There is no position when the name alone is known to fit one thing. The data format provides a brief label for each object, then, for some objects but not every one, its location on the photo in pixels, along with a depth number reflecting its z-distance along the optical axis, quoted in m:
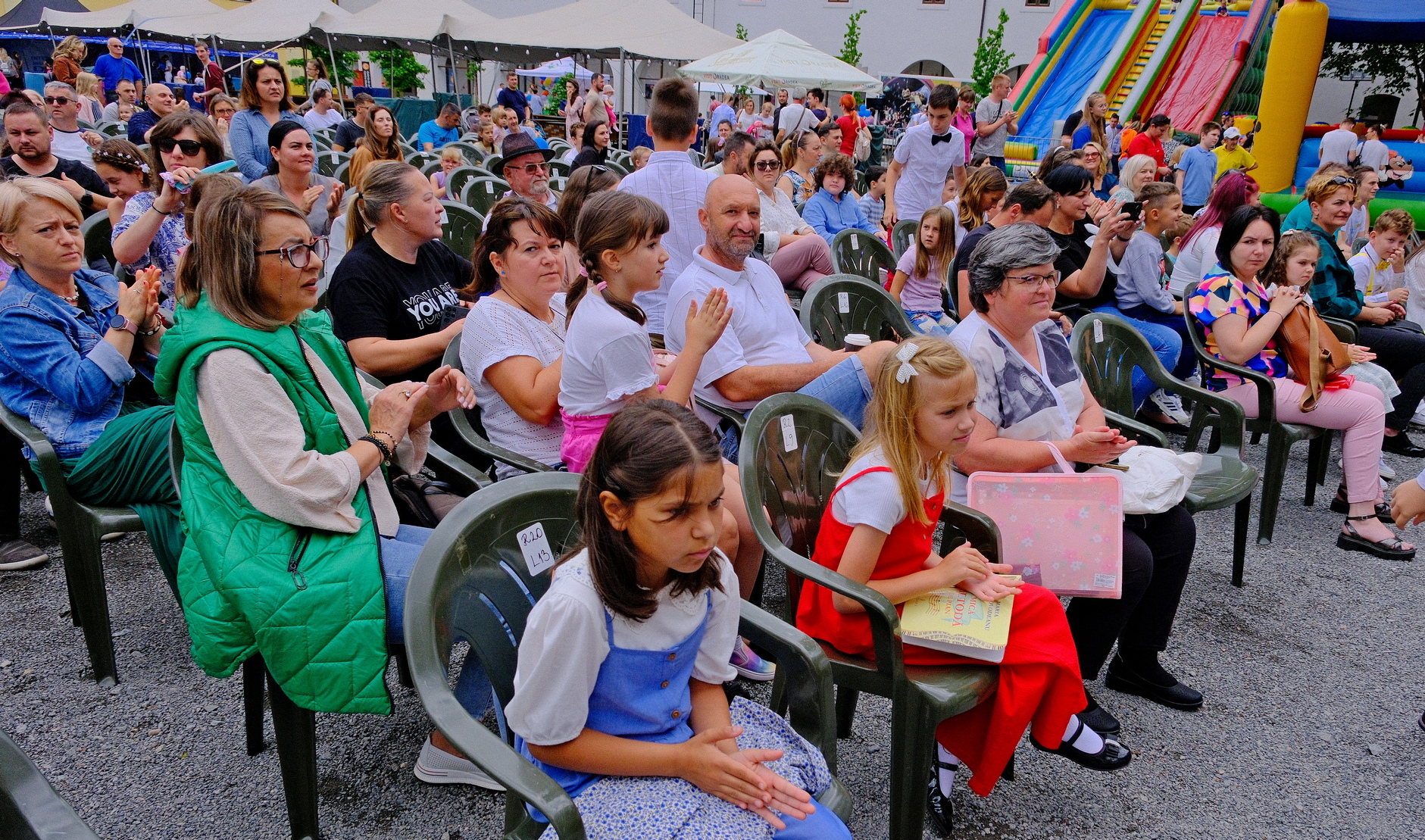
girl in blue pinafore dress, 1.49
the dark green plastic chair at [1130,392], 3.45
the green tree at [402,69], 24.78
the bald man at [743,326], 3.19
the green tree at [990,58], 31.75
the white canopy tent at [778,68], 13.65
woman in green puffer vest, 1.89
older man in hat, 5.27
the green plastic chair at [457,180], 6.89
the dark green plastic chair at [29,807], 0.96
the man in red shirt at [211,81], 13.34
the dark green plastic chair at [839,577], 2.04
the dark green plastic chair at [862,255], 5.44
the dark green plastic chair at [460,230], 5.16
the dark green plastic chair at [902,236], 6.27
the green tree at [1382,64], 28.08
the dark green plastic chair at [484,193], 6.48
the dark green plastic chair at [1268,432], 4.05
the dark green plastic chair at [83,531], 2.58
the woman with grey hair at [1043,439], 2.70
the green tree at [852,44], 35.34
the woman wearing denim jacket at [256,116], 5.89
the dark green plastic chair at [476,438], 2.71
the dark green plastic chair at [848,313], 3.96
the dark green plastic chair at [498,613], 1.58
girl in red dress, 2.10
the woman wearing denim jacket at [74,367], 2.60
